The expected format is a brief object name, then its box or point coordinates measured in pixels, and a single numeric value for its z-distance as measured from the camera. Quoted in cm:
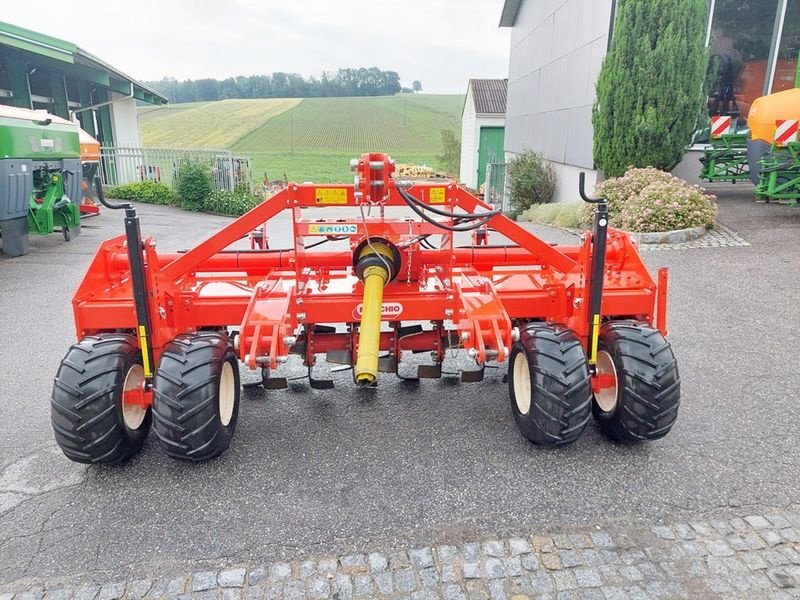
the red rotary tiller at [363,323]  311
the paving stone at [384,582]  248
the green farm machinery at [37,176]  886
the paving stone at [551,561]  259
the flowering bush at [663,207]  939
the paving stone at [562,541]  272
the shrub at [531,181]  1633
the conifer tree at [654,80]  1077
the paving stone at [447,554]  264
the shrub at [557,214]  1215
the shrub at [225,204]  1712
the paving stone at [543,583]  248
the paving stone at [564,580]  249
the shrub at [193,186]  1711
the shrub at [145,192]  1805
